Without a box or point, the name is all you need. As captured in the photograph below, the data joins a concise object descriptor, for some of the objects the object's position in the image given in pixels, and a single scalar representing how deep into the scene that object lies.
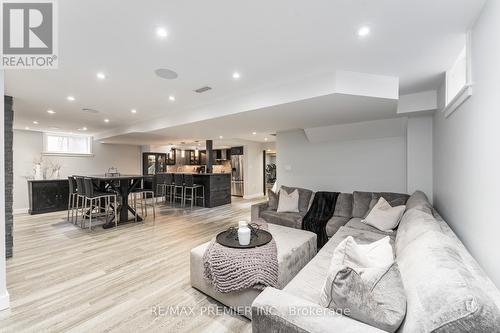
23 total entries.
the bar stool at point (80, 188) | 4.80
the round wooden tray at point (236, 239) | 2.23
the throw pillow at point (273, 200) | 4.60
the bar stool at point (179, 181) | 6.99
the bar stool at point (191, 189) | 6.77
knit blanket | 1.92
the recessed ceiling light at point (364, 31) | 1.78
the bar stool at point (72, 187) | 5.27
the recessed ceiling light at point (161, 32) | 1.81
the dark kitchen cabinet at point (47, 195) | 5.86
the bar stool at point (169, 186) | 7.35
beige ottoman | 1.97
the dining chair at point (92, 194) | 4.56
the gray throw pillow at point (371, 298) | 1.07
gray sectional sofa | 0.84
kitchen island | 6.93
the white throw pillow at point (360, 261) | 1.25
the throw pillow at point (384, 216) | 3.09
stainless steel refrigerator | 9.00
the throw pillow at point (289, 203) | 4.30
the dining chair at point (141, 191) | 5.40
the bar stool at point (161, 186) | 7.58
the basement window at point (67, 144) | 6.68
